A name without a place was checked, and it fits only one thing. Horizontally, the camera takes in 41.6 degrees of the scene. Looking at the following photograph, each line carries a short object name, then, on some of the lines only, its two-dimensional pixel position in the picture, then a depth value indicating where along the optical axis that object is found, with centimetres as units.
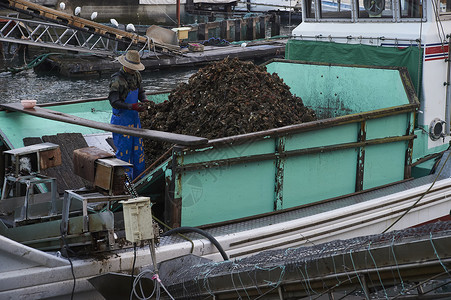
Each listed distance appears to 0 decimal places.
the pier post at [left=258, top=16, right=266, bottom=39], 3469
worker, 674
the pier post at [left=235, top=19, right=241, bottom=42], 3372
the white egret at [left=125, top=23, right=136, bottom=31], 2384
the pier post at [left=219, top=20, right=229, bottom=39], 3310
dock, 2408
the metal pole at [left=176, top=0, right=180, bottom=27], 3006
